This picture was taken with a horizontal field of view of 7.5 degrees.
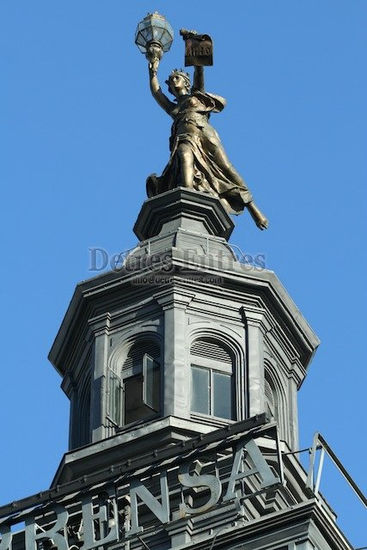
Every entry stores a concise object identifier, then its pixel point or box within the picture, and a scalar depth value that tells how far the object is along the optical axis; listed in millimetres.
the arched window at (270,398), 58625
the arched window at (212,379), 56750
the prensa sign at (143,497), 49406
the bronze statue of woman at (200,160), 62625
